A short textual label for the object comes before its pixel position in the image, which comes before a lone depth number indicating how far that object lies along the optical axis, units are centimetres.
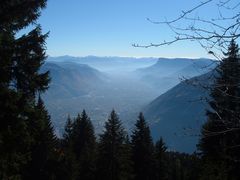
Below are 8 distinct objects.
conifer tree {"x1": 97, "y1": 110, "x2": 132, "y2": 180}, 3166
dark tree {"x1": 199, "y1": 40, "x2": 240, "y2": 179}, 326
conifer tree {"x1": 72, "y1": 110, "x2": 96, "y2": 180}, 4841
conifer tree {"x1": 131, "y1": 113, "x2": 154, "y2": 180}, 3697
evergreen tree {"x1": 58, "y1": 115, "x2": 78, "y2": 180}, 3653
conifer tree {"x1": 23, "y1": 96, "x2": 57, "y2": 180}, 3538
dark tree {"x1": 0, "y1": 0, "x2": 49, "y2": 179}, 1323
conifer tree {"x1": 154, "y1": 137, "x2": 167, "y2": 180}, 4088
